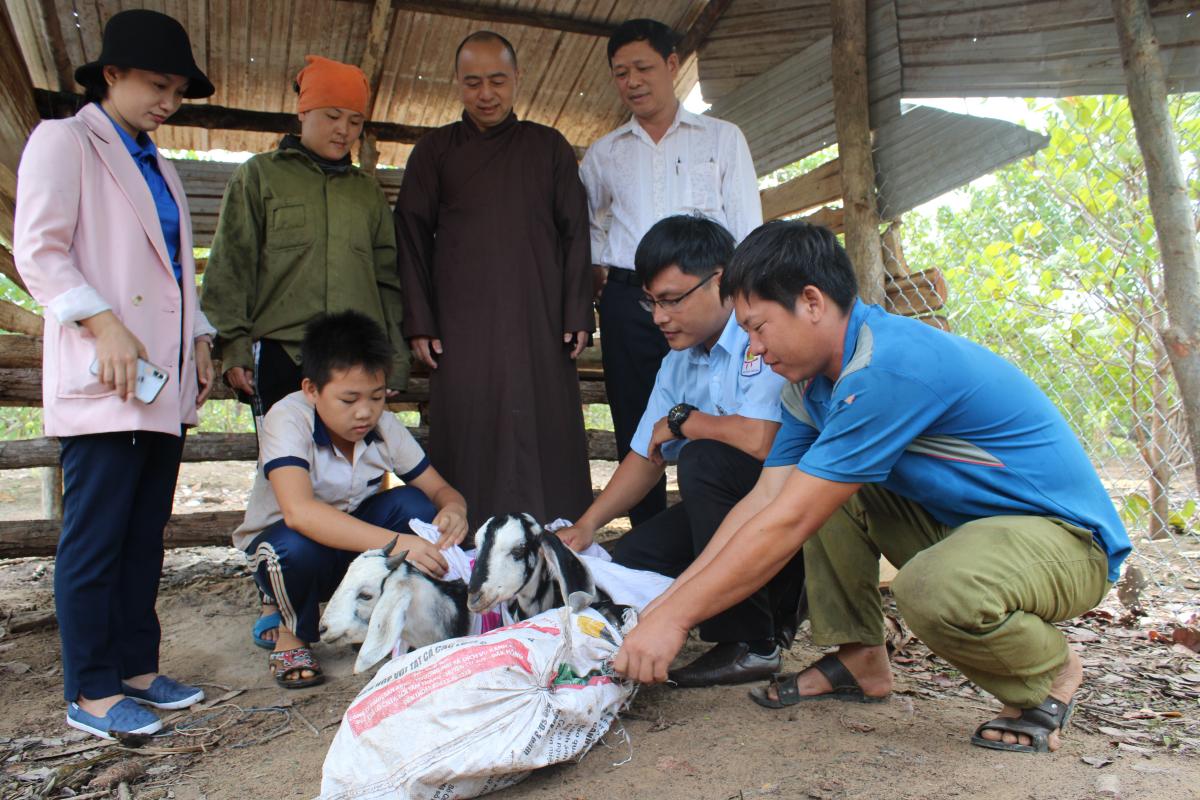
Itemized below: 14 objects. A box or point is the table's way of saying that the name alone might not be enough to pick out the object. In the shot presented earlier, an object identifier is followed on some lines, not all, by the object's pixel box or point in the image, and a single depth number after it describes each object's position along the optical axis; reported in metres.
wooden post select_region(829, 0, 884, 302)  4.59
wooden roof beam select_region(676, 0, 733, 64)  5.32
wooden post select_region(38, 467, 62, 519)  5.37
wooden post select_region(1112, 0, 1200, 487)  3.31
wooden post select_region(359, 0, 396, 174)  4.93
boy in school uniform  3.06
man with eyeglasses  2.85
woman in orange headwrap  3.58
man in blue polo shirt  2.19
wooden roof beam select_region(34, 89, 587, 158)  5.39
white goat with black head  2.64
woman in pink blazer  2.63
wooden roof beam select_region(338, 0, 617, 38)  5.04
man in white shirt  3.97
